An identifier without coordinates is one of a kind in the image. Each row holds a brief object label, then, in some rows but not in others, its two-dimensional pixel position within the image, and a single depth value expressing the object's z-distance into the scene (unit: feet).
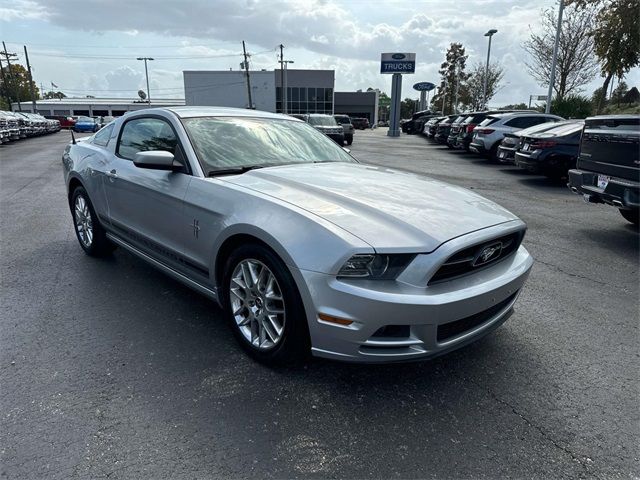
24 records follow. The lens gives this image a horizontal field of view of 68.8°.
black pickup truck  17.83
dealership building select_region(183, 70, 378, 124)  246.47
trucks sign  119.55
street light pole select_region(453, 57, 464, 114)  167.12
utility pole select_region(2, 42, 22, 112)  204.51
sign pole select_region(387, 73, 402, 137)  117.80
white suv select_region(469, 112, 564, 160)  50.80
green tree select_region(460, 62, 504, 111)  165.37
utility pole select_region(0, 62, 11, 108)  213.42
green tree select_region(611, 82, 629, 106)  96.13
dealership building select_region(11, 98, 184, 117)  273.33
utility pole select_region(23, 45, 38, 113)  209.97
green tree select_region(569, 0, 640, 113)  74.49
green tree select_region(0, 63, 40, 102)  252.21
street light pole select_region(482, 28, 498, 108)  114.01
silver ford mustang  8.13
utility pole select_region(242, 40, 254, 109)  208.44
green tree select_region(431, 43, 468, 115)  188.65
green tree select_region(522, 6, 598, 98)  89.81
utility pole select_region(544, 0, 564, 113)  73.08
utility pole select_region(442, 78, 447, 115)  212.52
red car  152.56
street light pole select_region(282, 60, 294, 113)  204.64
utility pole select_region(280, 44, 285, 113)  208.23
